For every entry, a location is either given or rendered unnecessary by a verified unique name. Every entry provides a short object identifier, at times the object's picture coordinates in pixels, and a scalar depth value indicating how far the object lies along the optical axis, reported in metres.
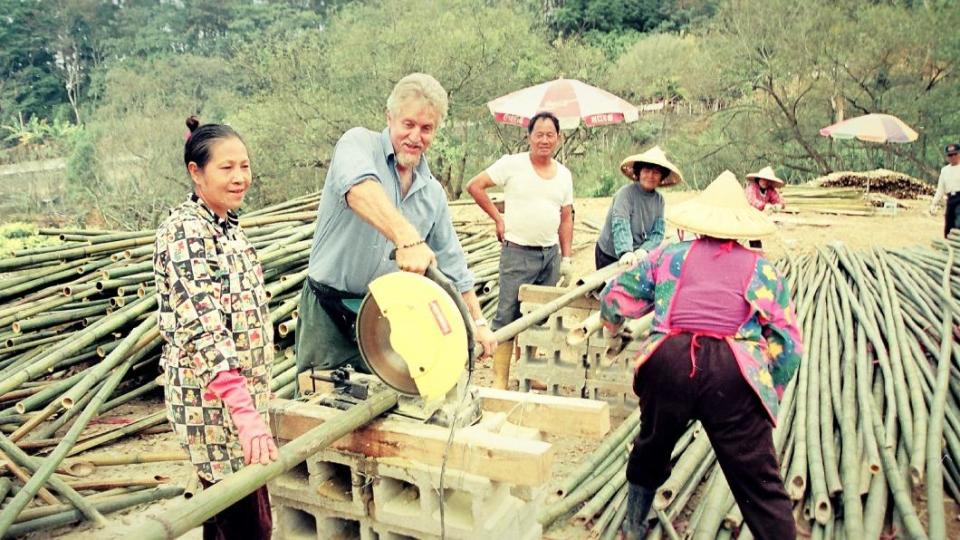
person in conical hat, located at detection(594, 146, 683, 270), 4.54
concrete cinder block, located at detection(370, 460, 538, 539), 2.03
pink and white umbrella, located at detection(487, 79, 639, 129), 9.26
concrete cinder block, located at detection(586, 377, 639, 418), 4.46
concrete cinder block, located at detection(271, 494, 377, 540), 2.26
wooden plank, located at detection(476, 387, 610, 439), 2.34
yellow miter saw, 1.98
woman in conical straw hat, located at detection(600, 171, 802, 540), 2.49
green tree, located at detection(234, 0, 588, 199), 16.70
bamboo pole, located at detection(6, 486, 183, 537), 3.09
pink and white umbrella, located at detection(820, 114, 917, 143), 12.50
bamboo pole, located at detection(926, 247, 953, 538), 2.99
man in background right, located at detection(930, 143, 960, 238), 8.65
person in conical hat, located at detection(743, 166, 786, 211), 7.87
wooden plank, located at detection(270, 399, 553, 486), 1.97
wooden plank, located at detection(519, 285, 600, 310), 4.46
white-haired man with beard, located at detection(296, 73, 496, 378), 2.31
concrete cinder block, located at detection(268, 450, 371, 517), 2.18
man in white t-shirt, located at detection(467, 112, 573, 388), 4.53
